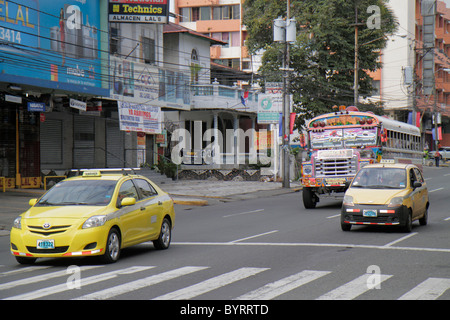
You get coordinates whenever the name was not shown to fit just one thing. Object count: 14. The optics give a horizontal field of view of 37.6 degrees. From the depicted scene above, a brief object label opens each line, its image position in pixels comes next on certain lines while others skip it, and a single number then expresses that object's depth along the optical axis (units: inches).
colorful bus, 927.7
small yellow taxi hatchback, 622.8
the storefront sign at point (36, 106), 1035.3
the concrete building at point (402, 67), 2871.6
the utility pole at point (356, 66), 1654.4
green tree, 1731.1
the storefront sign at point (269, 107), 1438.2
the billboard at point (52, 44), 946.1
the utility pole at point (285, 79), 1375.5
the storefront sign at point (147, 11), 1224.2
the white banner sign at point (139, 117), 1251.8
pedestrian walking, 2482.8
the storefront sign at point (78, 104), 1100.4
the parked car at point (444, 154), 2805.1
